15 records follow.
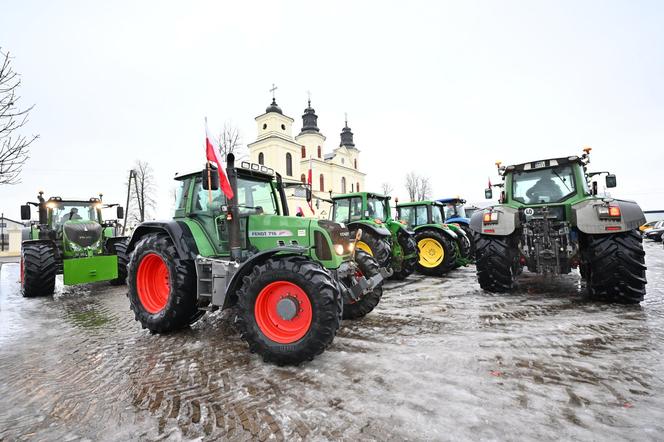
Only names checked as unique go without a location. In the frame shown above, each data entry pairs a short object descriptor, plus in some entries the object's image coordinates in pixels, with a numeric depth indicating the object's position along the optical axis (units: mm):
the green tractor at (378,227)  6790
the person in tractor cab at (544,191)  5836
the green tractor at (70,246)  6543
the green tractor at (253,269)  2975
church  40625
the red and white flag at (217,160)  3326
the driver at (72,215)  8125
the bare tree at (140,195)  28416
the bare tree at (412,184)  54344
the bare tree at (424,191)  53497
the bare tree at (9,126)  5668
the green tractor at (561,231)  4660
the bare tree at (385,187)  61550
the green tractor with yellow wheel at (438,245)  8250
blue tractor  11883
